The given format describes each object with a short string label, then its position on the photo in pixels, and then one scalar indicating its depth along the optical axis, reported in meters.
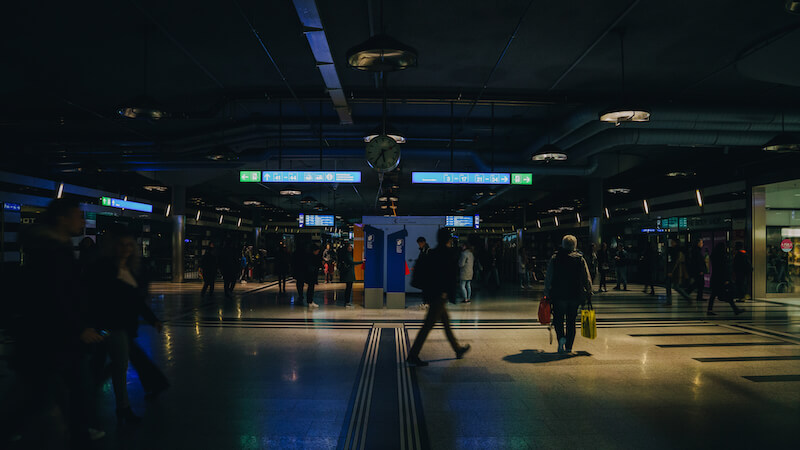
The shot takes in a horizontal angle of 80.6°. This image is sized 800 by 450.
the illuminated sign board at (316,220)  27.89
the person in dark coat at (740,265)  11.55
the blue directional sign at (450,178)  11.36
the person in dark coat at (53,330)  3.23
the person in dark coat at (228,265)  14.66
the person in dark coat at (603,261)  16.88
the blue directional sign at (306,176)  11.18
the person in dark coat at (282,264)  16.68
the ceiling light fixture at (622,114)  8.51
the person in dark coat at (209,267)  14.83
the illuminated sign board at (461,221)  24.42
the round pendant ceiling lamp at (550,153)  11.40
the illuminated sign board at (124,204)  17.91
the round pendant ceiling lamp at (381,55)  5.96
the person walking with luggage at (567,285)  6.73
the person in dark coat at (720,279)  10.98
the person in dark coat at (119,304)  4.14
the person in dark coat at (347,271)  12.45
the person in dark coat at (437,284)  6.20
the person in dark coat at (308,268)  12.61
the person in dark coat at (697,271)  13.45
